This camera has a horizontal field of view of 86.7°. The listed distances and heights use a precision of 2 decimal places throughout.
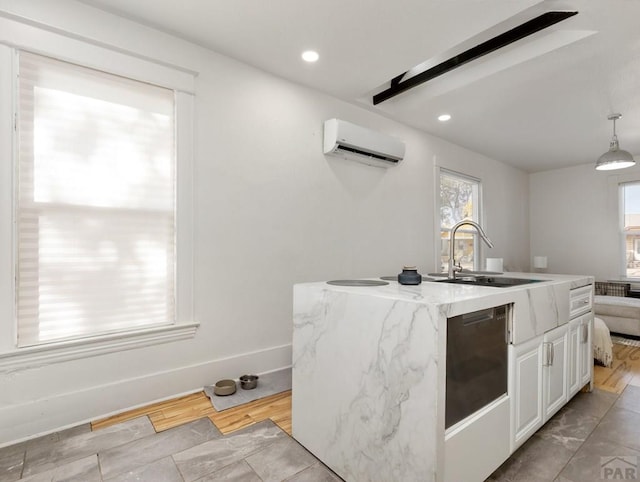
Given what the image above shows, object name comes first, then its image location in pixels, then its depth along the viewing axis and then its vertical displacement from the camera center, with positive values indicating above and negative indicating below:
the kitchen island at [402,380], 1.25 -0.60
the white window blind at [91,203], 1.89 +0.27
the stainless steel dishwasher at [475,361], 1.34 -0.50
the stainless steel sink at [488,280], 2.17 -0.24
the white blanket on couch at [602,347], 3.09 -0.93
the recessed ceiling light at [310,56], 2.55 +1.47
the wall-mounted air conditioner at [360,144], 3.12 +1.00
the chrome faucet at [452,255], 2.18 -0.06
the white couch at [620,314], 4.03 -0.85
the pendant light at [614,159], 3.38 +0.86
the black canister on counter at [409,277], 1.87 -0.17
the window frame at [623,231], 5.34 +0.22
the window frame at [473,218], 4.37 +0.45
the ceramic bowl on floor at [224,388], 2.35 -0.98
